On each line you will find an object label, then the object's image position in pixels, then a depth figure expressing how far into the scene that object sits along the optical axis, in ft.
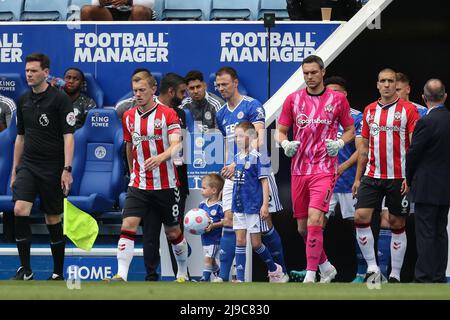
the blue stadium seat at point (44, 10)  46.68
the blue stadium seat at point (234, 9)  45.16
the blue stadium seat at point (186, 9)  45.75
